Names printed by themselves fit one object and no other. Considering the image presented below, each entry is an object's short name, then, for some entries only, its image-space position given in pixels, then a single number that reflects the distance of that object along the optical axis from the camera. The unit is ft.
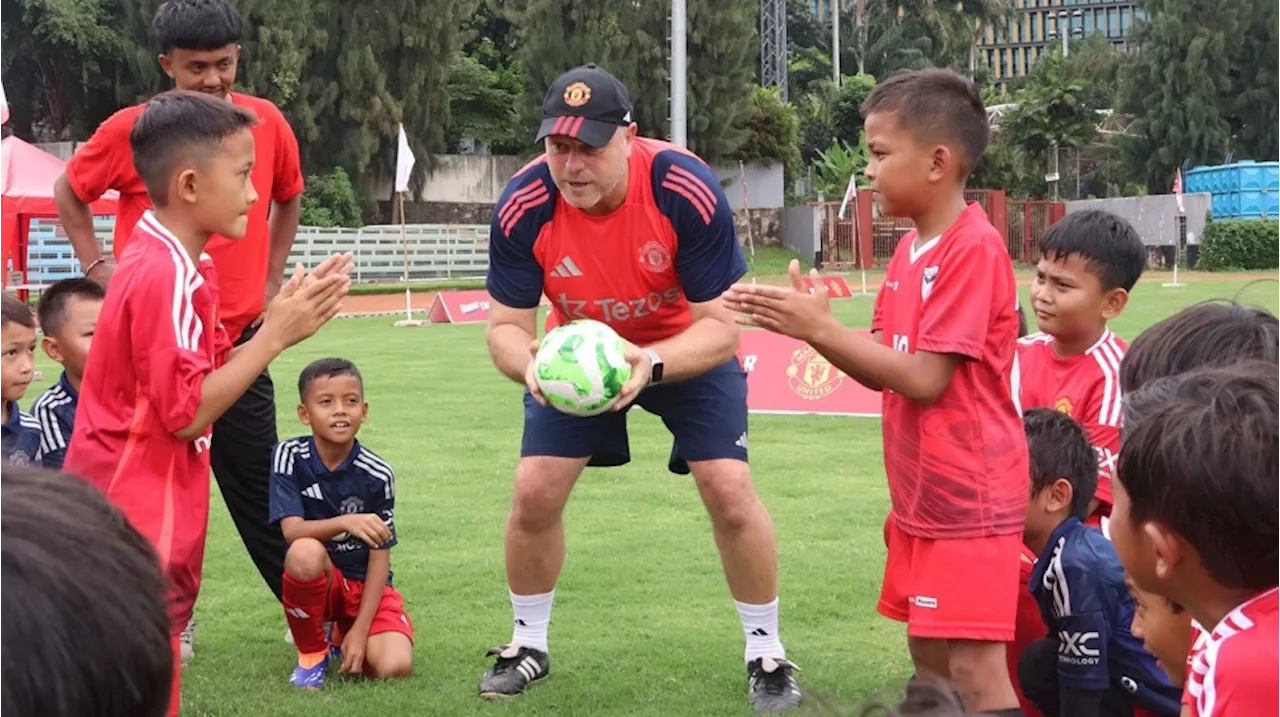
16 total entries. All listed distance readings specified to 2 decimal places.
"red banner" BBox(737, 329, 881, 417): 42.45
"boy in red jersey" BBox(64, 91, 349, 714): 13.61
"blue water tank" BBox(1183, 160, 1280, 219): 152.46
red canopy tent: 78.59
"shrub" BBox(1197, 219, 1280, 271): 142.82
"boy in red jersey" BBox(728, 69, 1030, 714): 13.71
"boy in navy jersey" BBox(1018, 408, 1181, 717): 13.55
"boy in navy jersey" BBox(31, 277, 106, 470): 17.66
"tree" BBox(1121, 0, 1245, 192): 173.47
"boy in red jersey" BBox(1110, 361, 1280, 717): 7.76
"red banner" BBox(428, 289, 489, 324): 88.12
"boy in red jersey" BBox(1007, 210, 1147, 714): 16.70
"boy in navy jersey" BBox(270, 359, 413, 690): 18.44
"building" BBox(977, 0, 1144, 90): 375.66
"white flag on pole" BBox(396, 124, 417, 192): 99.04
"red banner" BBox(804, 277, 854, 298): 96.89
